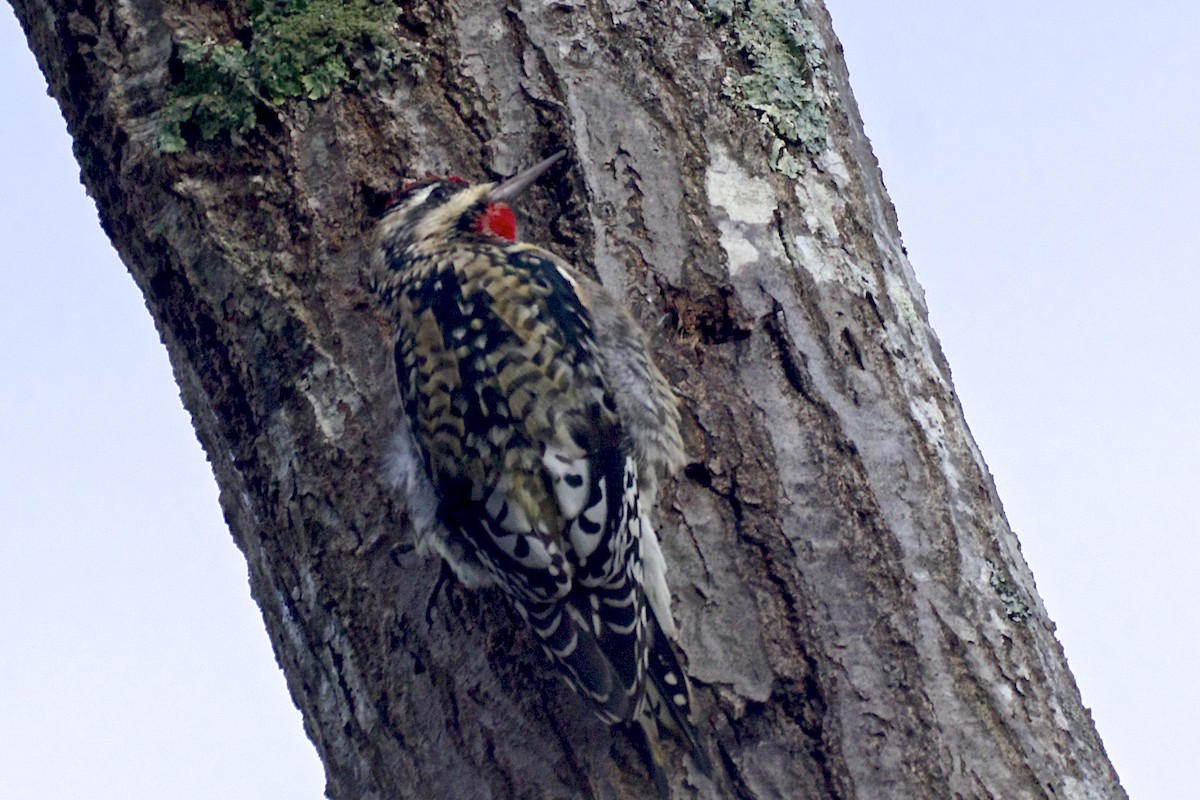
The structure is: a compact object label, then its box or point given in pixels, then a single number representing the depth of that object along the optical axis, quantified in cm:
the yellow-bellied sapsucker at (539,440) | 525
